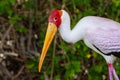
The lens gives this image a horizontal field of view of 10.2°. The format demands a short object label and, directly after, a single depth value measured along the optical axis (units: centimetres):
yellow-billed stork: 615
